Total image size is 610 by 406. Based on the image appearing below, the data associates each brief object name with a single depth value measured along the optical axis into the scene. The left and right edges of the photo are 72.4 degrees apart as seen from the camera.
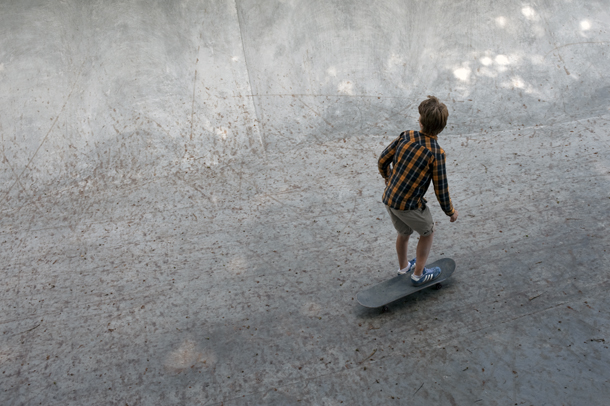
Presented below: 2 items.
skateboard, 3.70
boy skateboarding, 3.09
